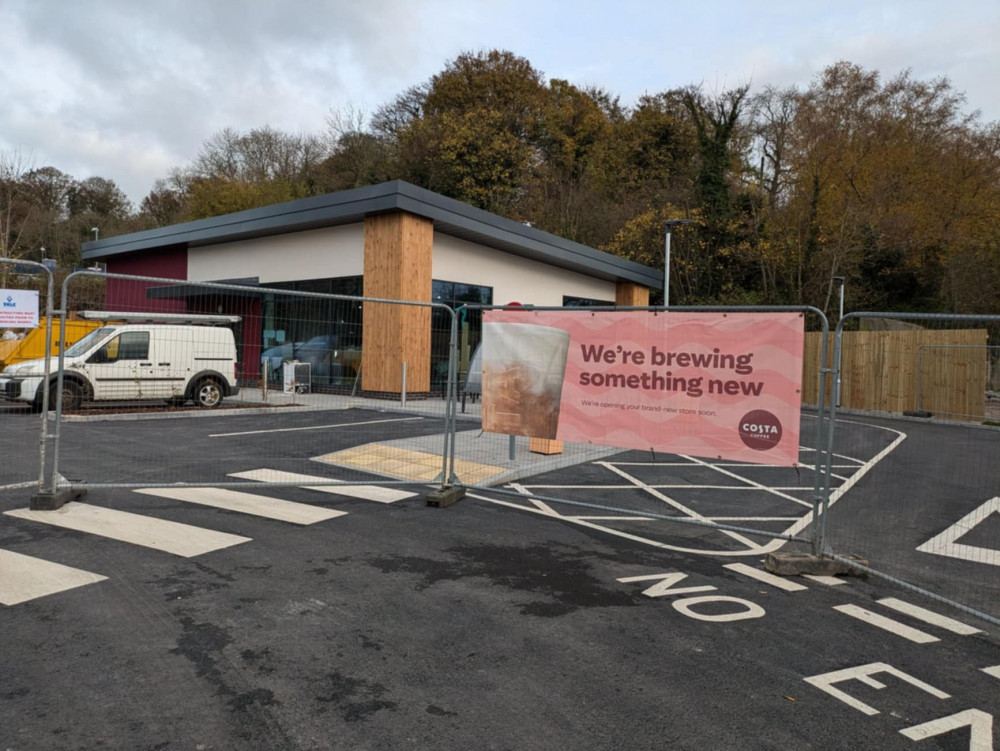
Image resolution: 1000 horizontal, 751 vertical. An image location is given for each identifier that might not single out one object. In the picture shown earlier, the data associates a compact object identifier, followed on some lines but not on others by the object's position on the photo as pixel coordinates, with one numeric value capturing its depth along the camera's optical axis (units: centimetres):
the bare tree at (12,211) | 3278
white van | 1386
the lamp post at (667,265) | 2339
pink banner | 562
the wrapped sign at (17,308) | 746
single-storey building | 1778
